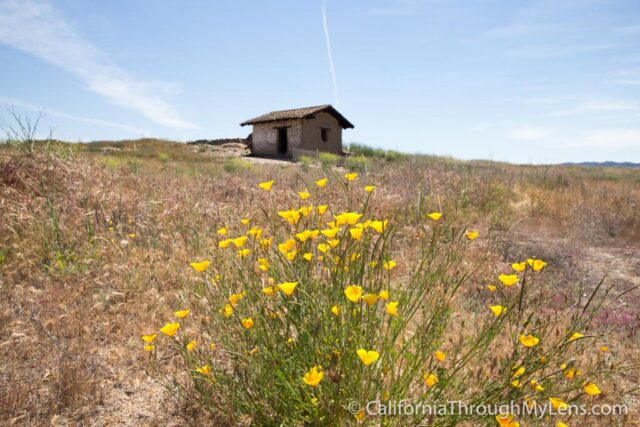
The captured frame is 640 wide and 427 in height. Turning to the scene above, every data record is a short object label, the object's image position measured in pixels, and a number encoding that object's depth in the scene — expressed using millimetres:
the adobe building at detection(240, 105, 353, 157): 25484
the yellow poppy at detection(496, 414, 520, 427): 1471
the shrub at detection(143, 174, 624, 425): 1625
